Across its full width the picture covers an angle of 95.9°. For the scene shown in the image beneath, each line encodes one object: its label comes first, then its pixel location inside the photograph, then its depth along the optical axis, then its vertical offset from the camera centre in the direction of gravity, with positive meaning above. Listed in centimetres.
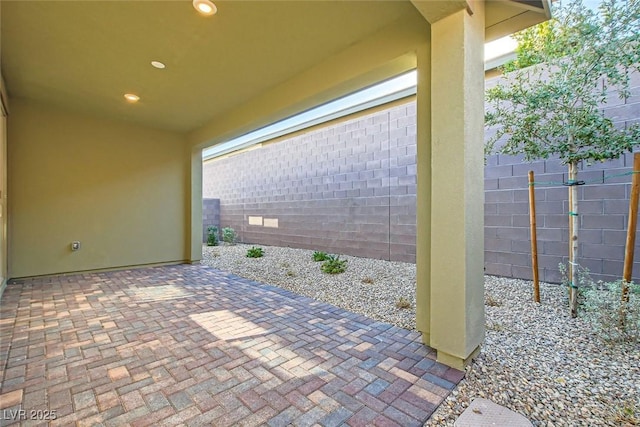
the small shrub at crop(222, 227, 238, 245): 933 -64
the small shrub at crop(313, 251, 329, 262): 606 -88
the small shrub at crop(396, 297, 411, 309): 330 -103
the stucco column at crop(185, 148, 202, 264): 600 +9
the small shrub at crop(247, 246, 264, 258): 673 -87
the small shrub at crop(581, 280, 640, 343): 228 -83
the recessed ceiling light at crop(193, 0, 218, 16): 232 +173
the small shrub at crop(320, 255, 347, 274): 507 -92
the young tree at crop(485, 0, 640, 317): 261 +129
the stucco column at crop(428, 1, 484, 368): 198 +21
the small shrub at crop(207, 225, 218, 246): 902 -64
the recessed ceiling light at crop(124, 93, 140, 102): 412 +174
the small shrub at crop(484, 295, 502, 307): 324 -101
